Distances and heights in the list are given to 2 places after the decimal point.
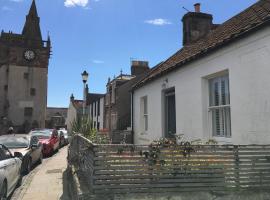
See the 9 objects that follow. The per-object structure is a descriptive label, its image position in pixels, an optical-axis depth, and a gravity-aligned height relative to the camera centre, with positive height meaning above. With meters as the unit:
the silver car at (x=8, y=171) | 4.57 -1.19
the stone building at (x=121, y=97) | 18.99 +2.09
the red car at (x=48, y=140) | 12.38 -1.21
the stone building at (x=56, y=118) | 48.38 +0.51
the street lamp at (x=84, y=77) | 11.49 +2.24
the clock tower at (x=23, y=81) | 35.01 +6.43
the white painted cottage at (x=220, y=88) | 4.86 +0.94
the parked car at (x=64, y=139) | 18.33 -1.77
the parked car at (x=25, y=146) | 7.87 -1.00
